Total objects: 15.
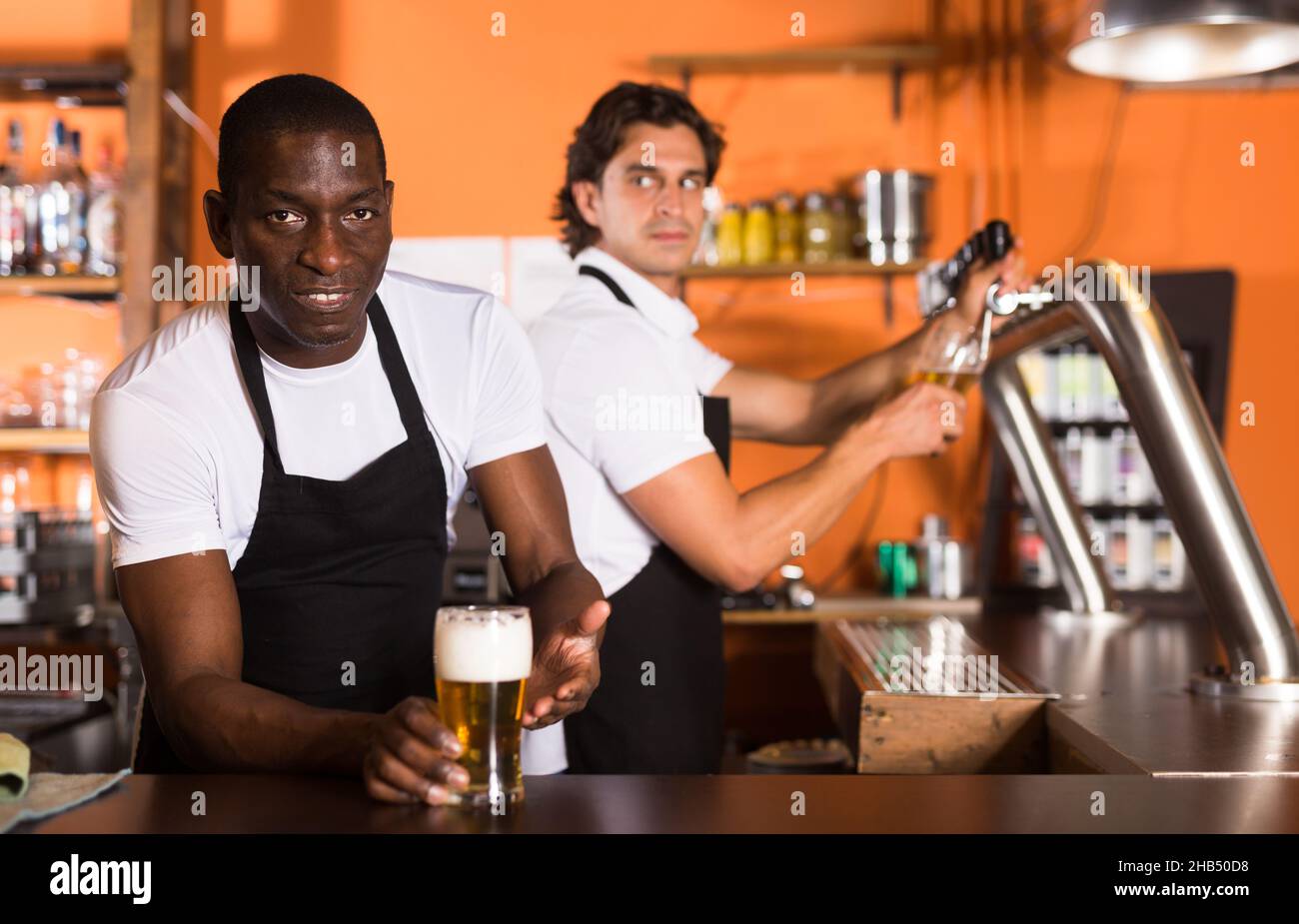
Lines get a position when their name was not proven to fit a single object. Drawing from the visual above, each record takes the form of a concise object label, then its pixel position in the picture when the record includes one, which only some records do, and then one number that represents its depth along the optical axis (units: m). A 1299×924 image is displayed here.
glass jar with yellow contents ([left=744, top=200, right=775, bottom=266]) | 3.48
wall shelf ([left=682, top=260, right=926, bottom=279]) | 3.42
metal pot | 3.38
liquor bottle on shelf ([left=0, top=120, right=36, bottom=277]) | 3.46
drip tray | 1.49
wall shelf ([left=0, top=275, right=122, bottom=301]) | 3.43
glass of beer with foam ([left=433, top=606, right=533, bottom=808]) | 0.93
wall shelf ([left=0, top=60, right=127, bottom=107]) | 3.43
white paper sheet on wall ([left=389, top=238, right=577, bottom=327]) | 3.69
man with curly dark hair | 1.64
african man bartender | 1.19
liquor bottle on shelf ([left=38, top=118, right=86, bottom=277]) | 3.47
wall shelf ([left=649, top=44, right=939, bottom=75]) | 3.47
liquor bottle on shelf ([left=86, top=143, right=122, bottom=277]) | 3.47
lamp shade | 1.92
